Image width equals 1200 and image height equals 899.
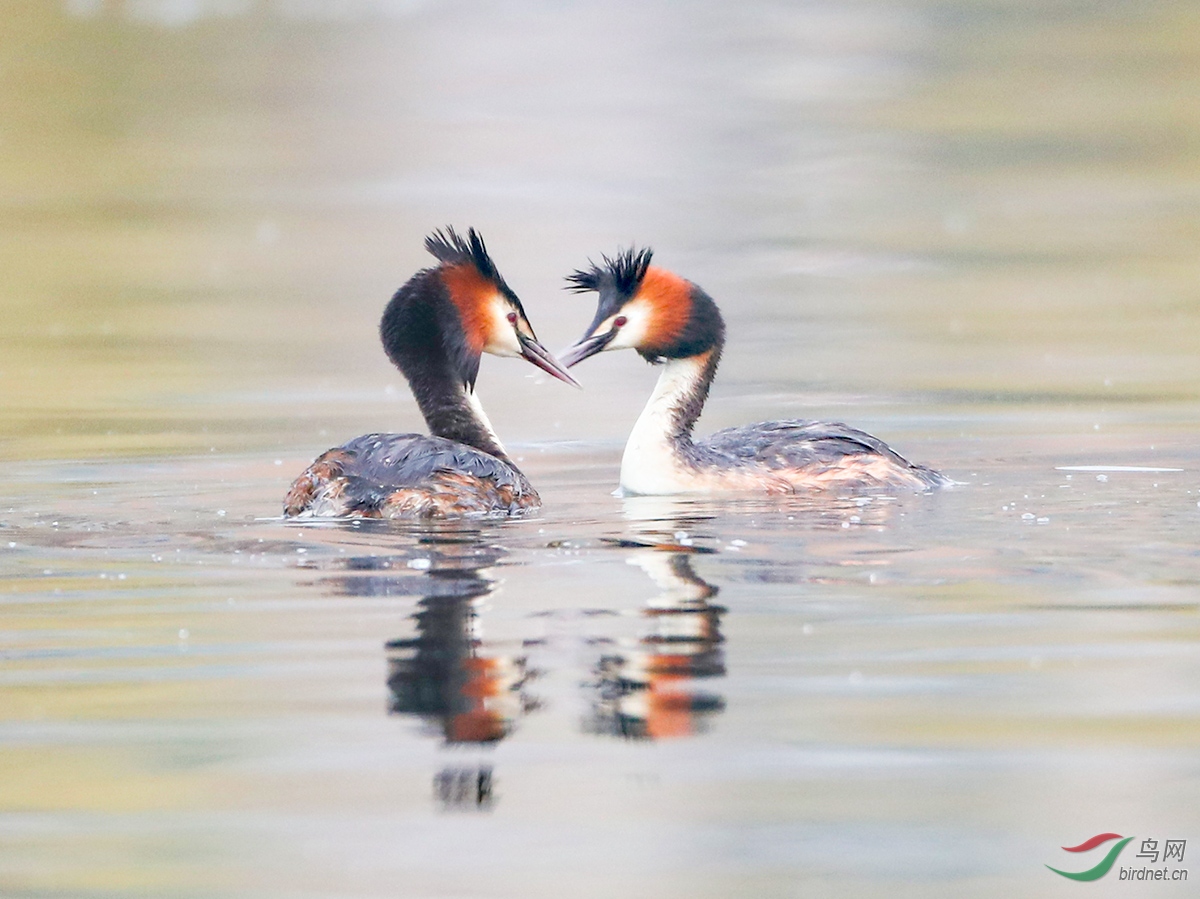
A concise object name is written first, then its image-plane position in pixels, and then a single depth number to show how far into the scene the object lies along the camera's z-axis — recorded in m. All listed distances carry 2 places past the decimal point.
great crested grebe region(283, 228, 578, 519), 18.34
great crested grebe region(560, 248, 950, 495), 20.31
